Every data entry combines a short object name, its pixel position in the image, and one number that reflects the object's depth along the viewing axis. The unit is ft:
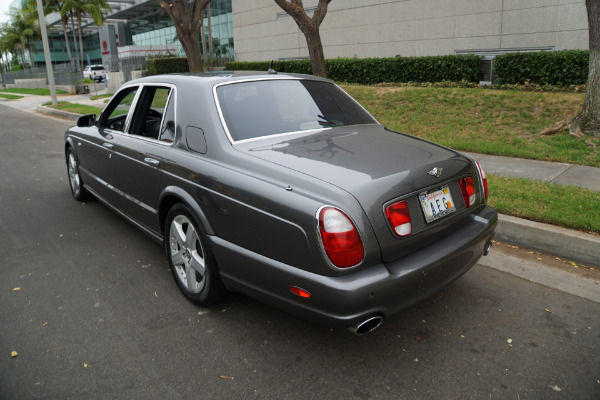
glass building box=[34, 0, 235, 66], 119.65
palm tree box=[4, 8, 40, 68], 200.34
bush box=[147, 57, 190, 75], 87.30
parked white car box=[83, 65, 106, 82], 130.98
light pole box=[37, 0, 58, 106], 64.28
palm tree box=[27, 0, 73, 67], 139.89
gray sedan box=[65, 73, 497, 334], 8.27
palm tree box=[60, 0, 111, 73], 136.36
